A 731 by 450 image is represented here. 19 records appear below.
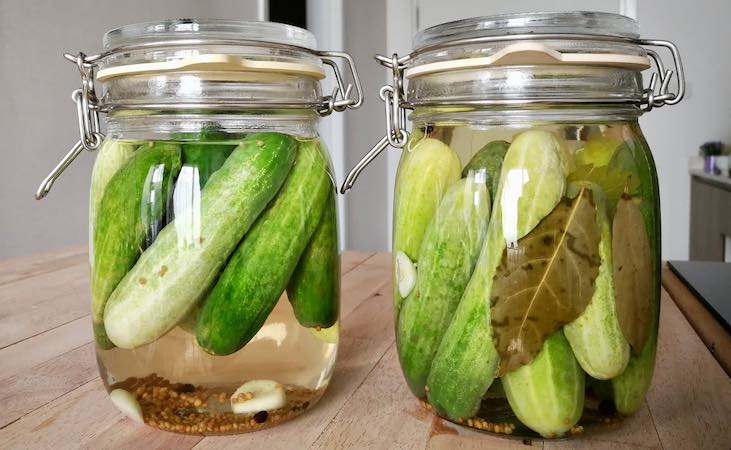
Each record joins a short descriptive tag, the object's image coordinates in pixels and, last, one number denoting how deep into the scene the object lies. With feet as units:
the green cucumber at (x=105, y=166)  1.61
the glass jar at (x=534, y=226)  1.42
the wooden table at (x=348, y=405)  1.57
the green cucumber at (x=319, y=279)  1.62
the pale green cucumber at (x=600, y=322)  1.42
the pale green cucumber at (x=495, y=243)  1.42
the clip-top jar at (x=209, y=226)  1.51
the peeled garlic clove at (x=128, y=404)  1.63
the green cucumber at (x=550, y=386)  1.43
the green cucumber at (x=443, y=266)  1.48
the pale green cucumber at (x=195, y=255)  1.50
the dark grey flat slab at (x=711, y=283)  2.42
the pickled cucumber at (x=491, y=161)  1.46
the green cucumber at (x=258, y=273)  1.52
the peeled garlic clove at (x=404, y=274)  1.60
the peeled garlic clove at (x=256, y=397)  1.59
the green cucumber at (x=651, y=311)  1.51
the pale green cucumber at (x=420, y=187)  1.54
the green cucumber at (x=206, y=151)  1.53
